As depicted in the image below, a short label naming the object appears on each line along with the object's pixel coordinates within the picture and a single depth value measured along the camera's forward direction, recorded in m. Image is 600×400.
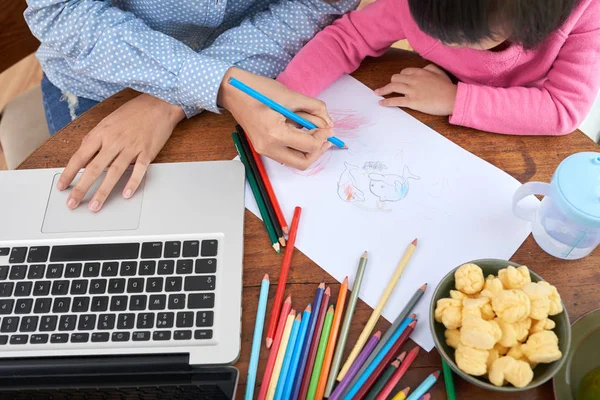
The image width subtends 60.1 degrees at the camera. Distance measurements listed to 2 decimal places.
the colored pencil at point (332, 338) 0.52
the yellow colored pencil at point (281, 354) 0.52
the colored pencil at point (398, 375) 0.52
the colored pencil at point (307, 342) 0.53
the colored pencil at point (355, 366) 0.52
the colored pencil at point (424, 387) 0.51
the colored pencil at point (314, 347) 0.53
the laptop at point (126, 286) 0.52
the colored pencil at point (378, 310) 0.54
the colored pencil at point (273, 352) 0.53
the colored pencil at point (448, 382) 0.51
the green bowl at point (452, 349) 0.45
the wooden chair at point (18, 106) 0.89
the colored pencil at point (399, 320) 0.53
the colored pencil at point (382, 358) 0.52
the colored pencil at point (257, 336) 0.53
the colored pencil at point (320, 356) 0.52
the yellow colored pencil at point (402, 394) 0.51
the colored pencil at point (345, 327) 0.53
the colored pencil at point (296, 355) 0.52
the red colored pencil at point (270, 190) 0.62
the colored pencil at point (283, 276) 0.55
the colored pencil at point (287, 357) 0.53
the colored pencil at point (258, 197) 0.61
